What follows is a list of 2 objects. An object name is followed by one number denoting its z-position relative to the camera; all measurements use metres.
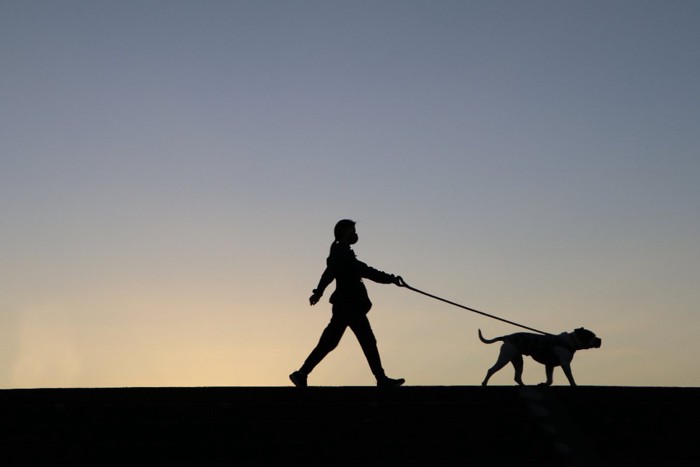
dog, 14.64
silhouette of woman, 12.87
